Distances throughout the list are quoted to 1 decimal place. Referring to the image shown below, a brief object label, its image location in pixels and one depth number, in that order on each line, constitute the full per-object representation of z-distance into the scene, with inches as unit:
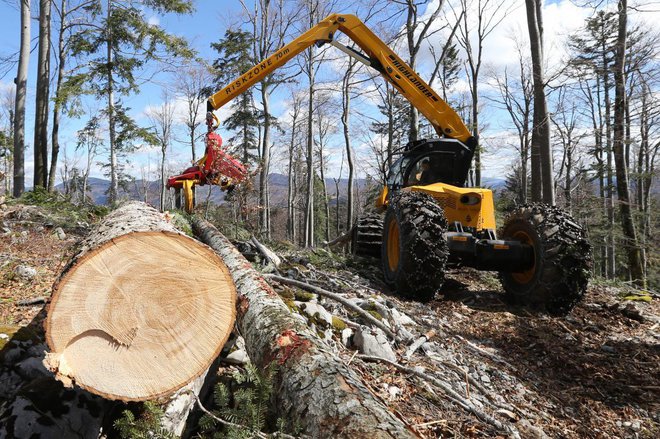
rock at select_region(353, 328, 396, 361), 130.0
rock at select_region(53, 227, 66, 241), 283.4
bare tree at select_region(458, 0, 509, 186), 758.5
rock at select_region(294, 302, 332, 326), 147.6
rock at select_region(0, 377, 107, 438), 81.7
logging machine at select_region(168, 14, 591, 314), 196.2
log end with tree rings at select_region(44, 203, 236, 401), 74.9
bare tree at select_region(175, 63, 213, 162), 1157.1
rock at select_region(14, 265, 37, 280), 189.3
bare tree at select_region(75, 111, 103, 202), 862.3
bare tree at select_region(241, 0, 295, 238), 740.6
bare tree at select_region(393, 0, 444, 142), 499.8
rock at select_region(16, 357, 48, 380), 102.2
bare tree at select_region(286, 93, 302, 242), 1173.6
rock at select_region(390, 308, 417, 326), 166.4
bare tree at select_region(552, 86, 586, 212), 993.5
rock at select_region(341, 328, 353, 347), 138.6
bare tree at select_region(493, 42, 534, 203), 893.8
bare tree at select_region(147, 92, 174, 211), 1417.3
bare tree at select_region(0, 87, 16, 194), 641.6
